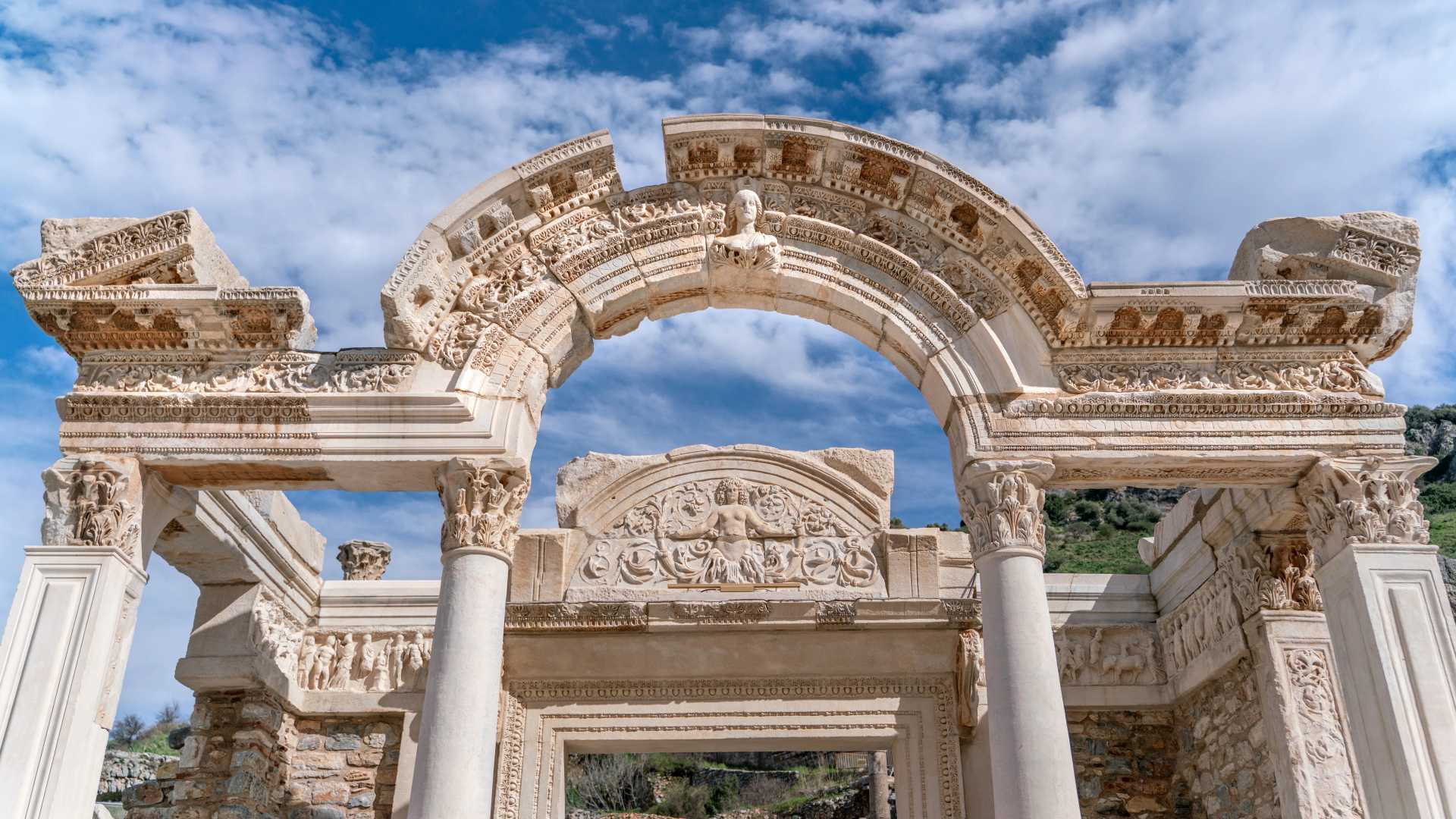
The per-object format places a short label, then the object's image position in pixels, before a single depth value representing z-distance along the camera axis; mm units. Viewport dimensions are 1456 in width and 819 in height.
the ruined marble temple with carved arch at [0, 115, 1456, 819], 6754
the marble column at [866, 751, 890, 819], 19141
